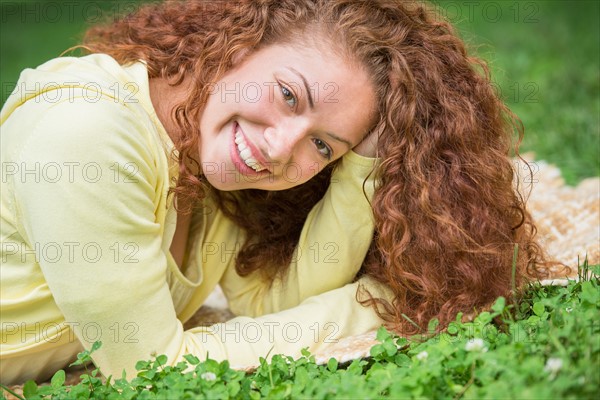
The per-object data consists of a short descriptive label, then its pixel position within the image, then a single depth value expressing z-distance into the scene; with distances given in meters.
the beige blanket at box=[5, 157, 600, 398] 2.76
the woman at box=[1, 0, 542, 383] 2.12
